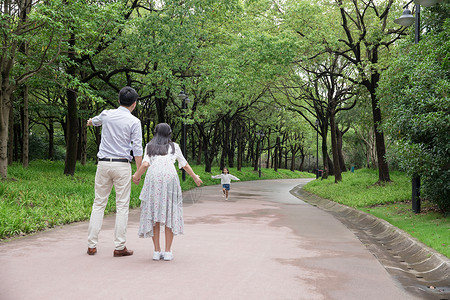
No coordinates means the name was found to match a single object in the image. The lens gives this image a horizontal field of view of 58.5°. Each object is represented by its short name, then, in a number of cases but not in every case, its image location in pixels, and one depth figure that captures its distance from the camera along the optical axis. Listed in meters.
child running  17.17
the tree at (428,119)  9.15
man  5.52
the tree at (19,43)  11.28
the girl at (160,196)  5.43
